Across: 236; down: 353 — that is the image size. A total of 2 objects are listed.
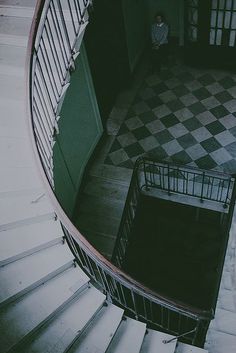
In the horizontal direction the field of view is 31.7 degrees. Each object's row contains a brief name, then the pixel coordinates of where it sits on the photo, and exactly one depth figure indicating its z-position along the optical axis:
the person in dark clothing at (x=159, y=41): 8.48
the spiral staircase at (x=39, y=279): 3.90
